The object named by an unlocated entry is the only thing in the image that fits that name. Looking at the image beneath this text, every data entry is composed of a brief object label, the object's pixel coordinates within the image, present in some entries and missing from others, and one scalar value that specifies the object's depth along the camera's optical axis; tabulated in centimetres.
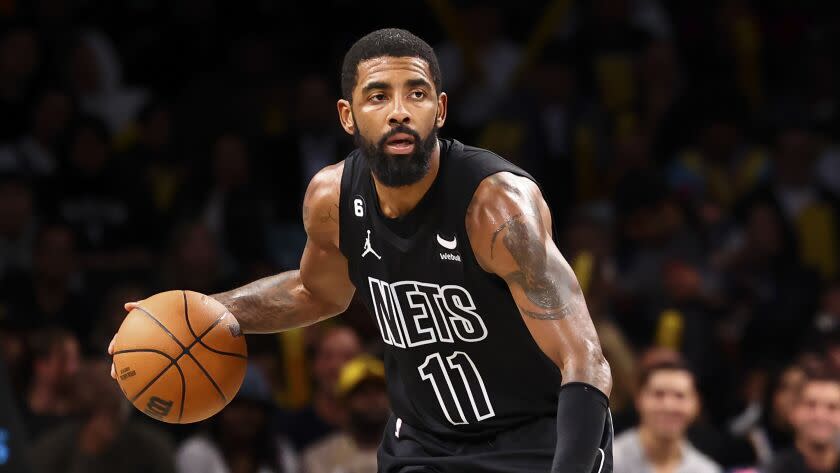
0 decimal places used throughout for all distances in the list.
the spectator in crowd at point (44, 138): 1681
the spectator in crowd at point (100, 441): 1328
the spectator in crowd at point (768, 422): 1447
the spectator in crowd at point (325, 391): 1484
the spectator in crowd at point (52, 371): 1426
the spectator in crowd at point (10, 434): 1097
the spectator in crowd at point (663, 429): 1341
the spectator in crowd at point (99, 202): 1662
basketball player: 761
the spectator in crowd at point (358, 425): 1379
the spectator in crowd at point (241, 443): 1376
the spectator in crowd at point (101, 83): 1795
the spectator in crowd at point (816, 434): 1337
